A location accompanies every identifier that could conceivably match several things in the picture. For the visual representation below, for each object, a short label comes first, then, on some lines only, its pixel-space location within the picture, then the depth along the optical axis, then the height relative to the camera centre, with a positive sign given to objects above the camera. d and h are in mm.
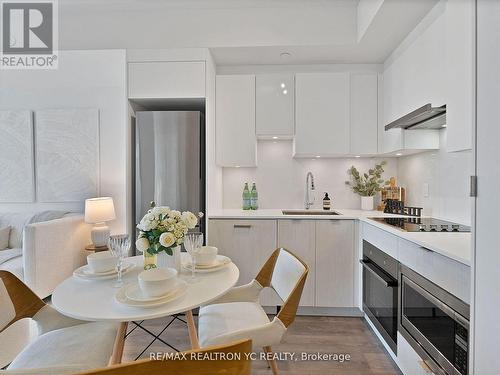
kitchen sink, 2867 -283
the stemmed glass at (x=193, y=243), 1490 -321
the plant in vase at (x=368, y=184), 2914 +19
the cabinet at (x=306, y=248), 2494 -572
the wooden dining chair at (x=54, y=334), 1173 -723
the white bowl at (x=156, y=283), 1103 -400
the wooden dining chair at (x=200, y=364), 612 -412
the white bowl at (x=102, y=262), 1390 -395
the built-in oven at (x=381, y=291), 1817 -781
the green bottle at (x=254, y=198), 2997 -145
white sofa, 2127 -542
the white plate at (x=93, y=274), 1359 -452
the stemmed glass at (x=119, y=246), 1390 -312
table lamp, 2479 -281
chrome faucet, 3088 -91
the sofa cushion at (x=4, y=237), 2607 -510
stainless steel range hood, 1748 +482
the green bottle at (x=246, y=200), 2999 -162
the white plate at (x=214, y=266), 1465 -443
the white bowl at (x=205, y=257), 1496 -398
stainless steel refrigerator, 2557 +234
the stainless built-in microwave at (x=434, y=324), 1161 -686
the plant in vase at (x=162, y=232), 1363 -239
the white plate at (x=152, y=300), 1056 -456
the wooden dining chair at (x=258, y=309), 1250 -672
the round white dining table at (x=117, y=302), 1021 -477
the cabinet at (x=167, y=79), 2582 +1001
